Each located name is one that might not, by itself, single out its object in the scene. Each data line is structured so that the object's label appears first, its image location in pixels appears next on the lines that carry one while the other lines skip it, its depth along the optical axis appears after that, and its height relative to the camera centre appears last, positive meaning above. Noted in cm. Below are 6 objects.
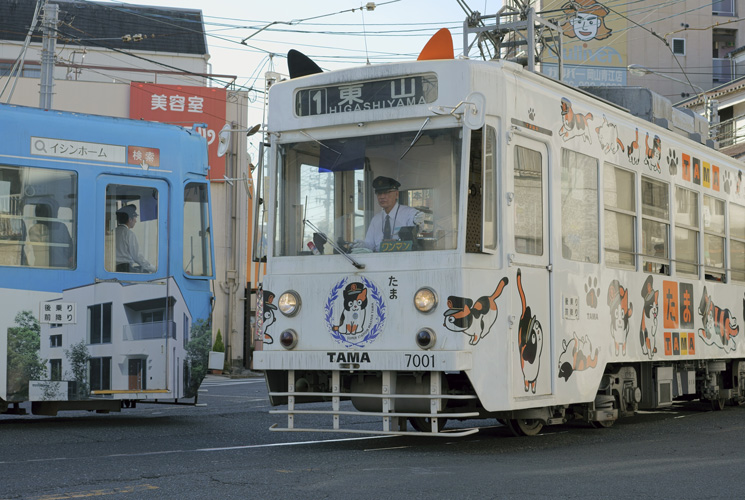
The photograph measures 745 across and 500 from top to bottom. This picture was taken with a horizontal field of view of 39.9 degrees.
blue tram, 1098 +59
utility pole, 2080 +540
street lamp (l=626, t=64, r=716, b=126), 2483 +581
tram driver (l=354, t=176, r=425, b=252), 866 +81
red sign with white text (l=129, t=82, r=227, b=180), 3127 +640
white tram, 842 +54
